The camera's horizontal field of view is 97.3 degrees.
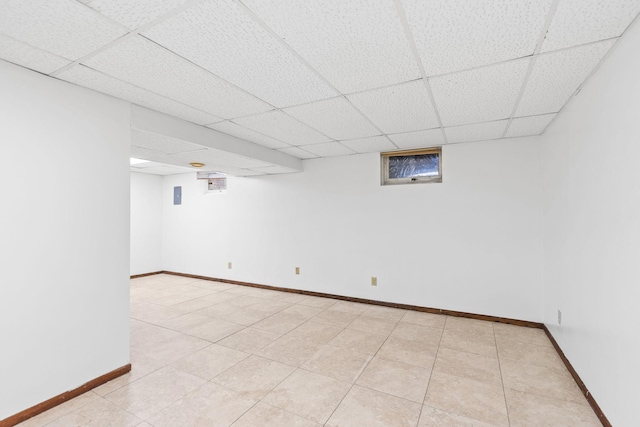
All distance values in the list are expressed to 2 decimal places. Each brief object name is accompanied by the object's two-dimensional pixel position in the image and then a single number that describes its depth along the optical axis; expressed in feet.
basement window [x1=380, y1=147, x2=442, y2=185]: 13.28
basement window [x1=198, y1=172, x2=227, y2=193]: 19.98
